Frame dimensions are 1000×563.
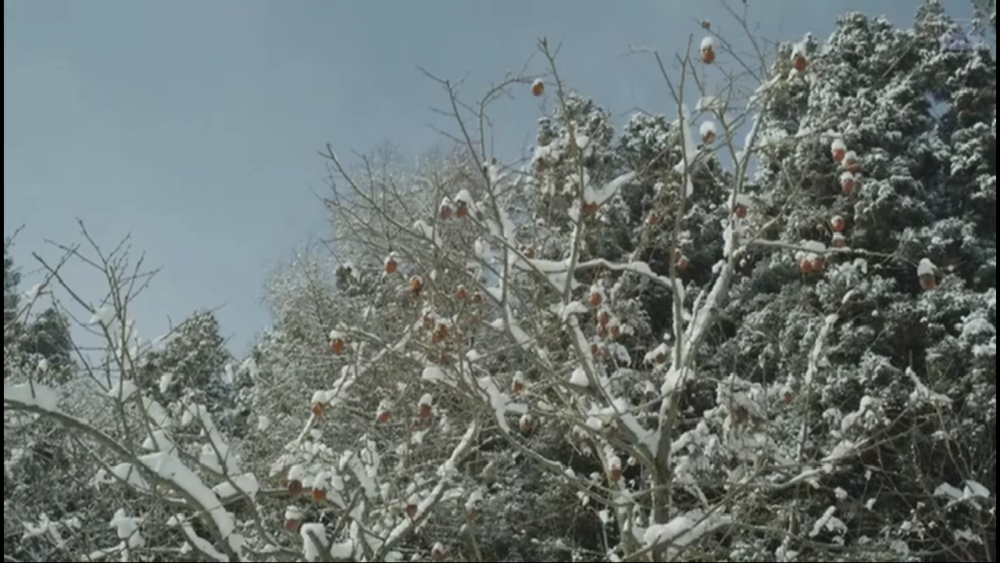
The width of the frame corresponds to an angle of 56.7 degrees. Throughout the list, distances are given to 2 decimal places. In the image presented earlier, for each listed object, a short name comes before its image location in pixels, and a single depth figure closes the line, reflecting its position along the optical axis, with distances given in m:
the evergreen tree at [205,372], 11.36
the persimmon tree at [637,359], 5.11
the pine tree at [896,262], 8.56
